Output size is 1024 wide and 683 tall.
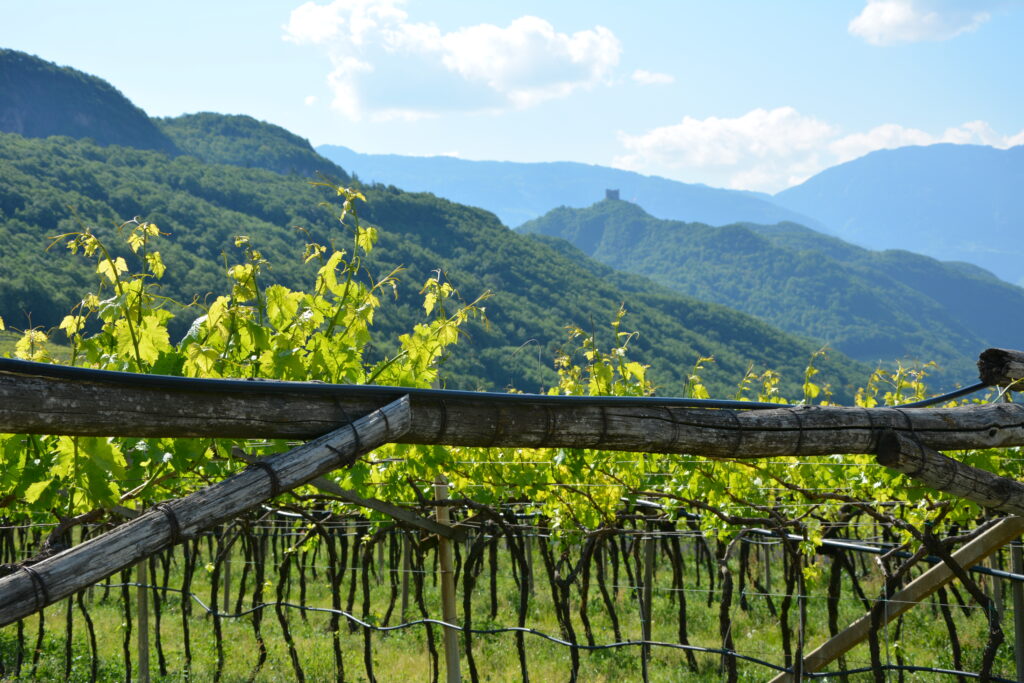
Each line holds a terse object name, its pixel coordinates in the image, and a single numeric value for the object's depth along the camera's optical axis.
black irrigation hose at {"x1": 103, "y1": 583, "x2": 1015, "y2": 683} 4.44
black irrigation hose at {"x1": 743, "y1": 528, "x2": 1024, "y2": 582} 5.25
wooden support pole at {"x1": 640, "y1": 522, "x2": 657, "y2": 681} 8.86
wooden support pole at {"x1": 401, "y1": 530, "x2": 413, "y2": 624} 10.58
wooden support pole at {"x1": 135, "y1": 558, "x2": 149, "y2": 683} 6.70
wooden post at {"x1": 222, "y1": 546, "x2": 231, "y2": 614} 11.16
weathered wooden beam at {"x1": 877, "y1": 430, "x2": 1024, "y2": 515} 3.26
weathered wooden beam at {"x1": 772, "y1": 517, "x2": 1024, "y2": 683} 4.87
